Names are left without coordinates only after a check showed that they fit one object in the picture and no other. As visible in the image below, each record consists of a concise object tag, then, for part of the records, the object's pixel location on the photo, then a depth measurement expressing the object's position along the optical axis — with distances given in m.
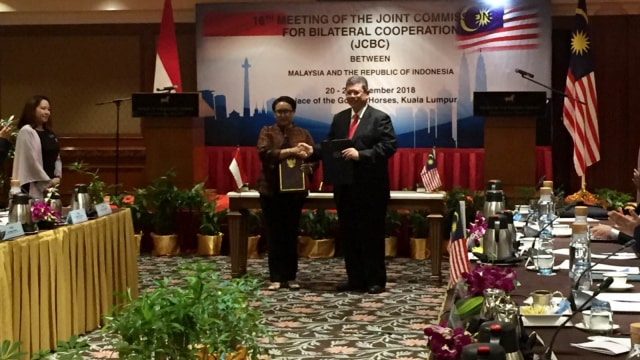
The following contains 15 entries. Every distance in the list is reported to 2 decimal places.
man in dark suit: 6.39
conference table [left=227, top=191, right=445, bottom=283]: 6.93
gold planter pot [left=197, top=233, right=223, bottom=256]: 8.41
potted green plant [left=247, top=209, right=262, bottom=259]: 8.42
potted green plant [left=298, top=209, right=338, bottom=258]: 8.38
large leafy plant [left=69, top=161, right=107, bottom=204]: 5.94
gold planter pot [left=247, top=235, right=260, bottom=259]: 8.41
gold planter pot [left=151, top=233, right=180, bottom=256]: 8.46
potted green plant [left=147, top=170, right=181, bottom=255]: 8.40
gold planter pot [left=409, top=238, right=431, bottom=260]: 8.30
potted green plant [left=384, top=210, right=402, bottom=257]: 8.38
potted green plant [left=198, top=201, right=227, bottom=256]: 8.42
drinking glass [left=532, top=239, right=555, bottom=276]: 3.38
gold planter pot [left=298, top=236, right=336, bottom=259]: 8.37
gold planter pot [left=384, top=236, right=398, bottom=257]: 8.42
